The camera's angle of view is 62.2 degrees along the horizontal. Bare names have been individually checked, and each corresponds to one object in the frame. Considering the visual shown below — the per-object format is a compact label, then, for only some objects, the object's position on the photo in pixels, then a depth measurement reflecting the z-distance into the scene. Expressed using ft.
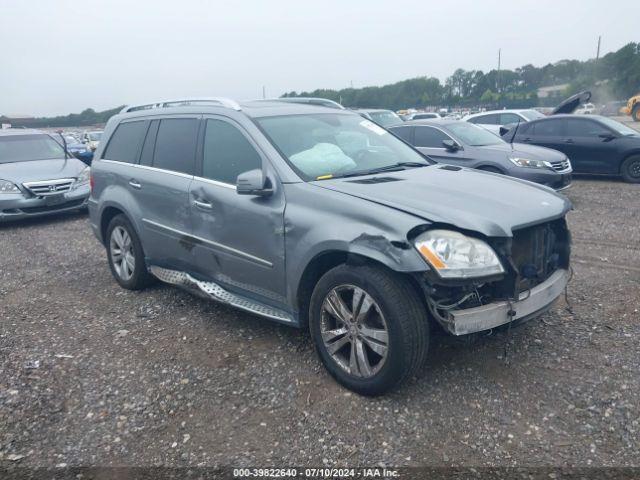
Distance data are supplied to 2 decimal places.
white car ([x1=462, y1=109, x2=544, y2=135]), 51.31
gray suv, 9.82
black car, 35.91
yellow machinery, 100.21
